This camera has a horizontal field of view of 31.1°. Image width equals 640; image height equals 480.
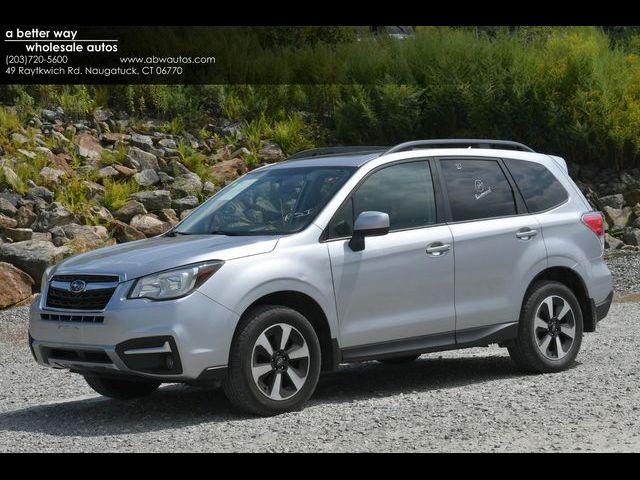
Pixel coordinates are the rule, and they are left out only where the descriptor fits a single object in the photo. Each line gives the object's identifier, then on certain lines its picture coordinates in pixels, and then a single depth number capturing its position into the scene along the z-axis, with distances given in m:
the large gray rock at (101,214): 19.34
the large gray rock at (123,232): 19.12
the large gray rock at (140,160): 21.06
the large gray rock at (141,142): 21.69
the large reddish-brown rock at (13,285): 16.64
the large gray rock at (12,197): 18.98
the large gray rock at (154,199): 20.12
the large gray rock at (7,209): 18.69
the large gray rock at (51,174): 19.80
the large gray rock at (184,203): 20.28
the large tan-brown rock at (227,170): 21.33
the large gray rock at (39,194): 19.25
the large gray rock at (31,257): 17.22
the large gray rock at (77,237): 18.23
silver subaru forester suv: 7.73
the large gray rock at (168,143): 21.98
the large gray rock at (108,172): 20.50
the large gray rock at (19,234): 18.17
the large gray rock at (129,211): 19.64
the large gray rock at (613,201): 22.95
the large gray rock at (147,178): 20.69
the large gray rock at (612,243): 21.84
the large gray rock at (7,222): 18.36
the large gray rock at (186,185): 20.66
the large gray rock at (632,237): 21.86
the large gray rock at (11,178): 19.30
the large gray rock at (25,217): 18.70
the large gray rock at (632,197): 23.12
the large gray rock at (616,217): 22.73
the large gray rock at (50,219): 18.73
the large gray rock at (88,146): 21.00
